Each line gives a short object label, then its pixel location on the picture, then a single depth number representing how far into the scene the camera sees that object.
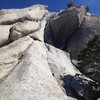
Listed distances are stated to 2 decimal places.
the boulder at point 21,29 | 14.79
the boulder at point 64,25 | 18.60
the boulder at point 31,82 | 10.23
